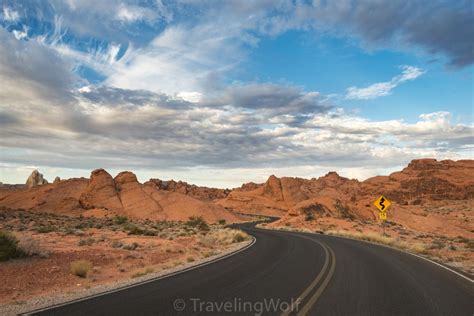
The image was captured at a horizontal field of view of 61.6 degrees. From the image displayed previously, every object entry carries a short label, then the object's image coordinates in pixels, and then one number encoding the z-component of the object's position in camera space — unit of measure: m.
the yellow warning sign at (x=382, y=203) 30.55
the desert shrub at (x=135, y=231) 34.12
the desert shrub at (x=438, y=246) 26.74
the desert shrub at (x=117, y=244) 23.27
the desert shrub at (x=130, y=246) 22.76
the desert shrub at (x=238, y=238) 29.31
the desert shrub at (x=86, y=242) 23.84
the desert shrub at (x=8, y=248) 15.60
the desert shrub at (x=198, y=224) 44.06
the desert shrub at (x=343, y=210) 59.78
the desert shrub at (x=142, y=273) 13.83
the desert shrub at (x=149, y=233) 33.52
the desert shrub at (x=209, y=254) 19.41
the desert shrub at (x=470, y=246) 27.09
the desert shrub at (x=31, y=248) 16.67
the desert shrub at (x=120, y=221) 51.78
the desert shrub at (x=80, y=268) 14.38
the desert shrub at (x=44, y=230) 30.98
